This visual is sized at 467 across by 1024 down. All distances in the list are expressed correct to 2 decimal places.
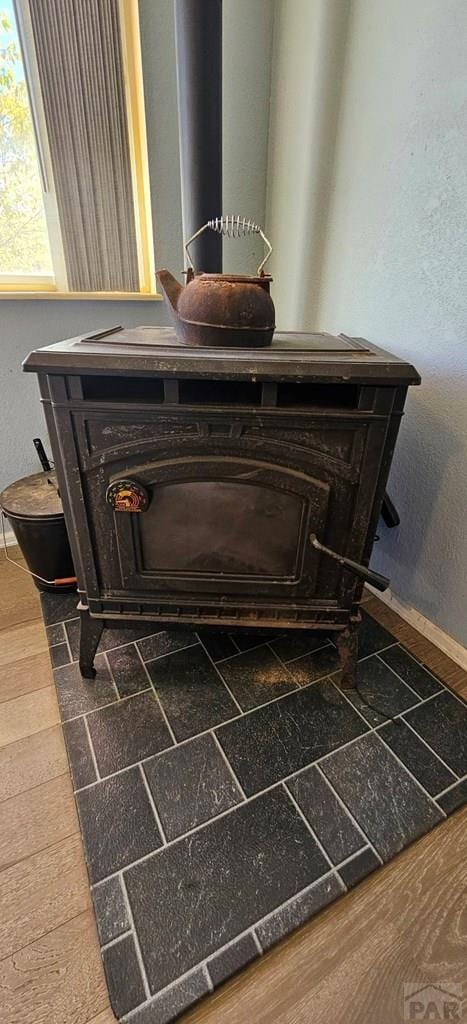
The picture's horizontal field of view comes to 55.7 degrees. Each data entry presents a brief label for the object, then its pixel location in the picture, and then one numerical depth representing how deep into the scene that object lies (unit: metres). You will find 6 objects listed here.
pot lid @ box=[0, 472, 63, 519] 1.40
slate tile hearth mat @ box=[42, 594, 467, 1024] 0.77
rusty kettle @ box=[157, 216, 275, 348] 0.96
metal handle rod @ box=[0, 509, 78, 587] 1.53
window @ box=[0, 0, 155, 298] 1.31
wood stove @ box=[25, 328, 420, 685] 0.84
